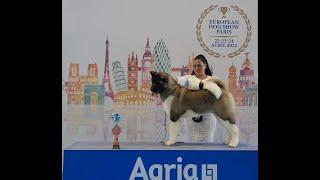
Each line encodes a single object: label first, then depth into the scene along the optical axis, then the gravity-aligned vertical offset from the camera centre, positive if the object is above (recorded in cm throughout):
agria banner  251 -33
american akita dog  252 -2
